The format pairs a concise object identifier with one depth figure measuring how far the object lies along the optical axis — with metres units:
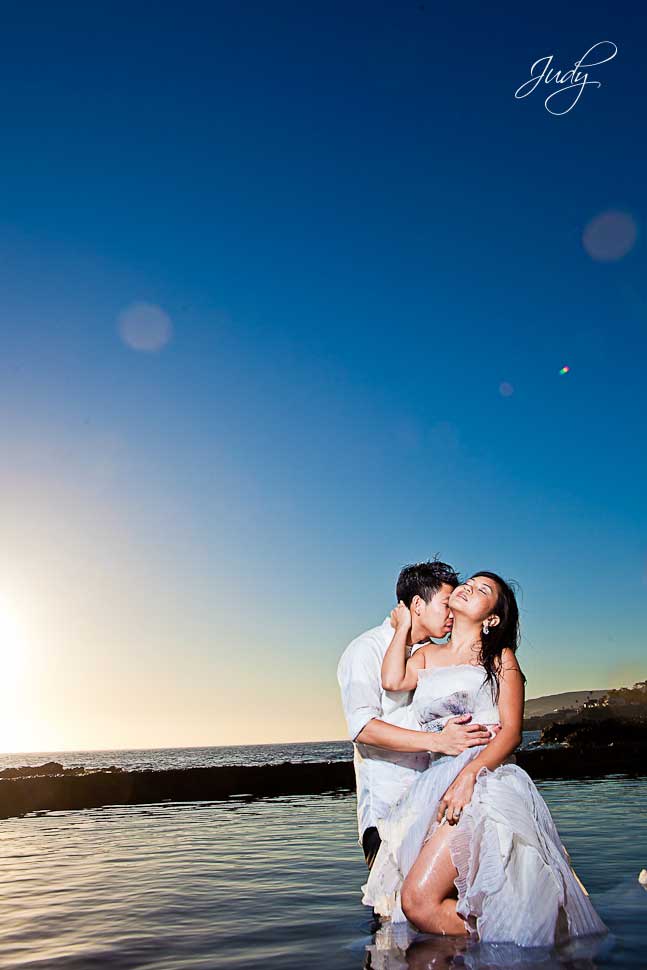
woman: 4.98
